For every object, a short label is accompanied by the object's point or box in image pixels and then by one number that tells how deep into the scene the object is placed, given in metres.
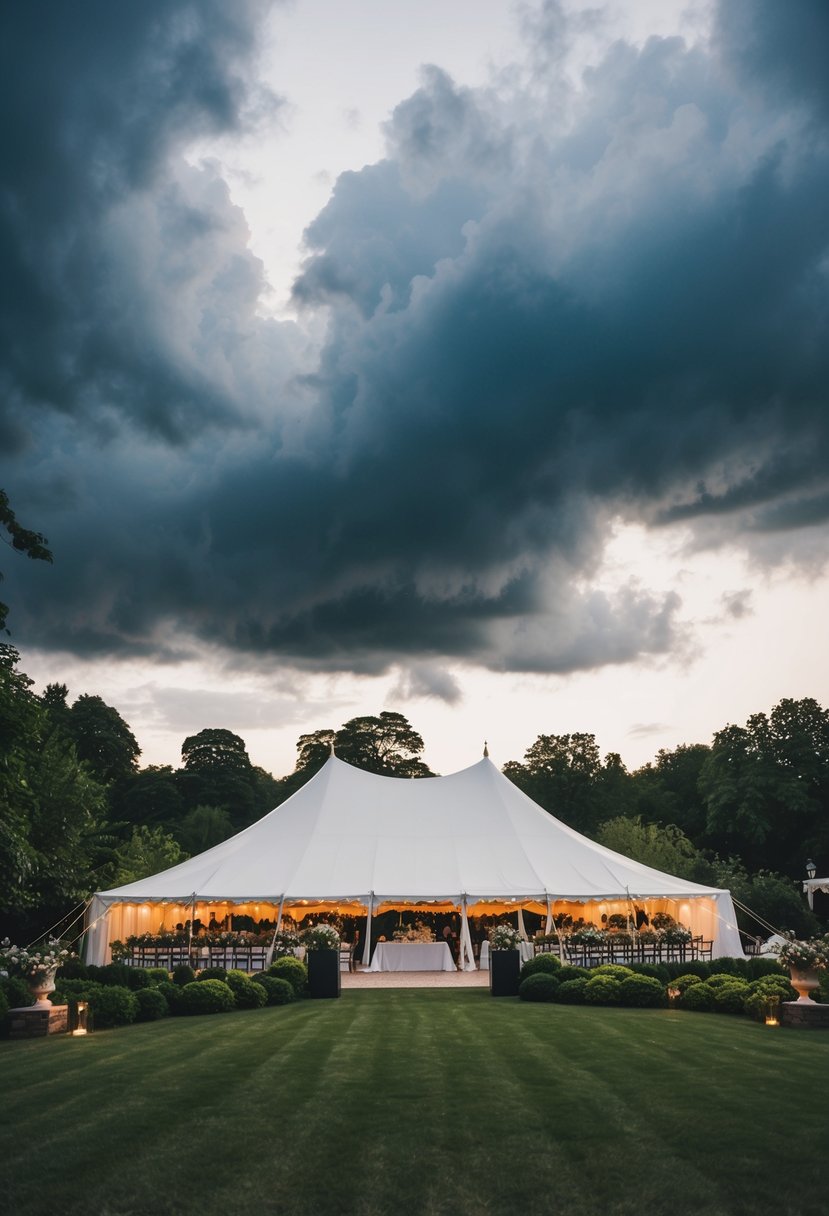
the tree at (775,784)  43.16
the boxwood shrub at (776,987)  12.25
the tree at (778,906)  28.88
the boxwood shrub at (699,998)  13.41
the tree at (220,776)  56.59
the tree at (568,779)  52.88
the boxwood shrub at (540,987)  14.85
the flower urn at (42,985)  11.32
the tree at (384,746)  54.88
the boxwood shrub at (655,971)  15.08
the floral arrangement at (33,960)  11.30
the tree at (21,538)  12.10
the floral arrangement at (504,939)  17.78
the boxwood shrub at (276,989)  15.30
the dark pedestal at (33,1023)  11.01
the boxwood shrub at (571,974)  15.23
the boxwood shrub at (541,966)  15.78
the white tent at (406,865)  21.12
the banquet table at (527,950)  20.28
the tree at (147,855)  31.24
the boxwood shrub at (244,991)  14.51
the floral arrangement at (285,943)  20.09
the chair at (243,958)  19.84
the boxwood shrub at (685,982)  13.99
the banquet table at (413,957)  21.95
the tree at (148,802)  52.31
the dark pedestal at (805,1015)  11.40
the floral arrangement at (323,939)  18.81
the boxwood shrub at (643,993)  13.91
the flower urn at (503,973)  15.92
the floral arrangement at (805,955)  11.45
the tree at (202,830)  46.34
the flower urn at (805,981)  11.67
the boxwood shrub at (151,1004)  12.85
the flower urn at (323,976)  16.33
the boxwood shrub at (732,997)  12.97
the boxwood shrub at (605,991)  14.05
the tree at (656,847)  35.28
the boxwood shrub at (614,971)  14.34
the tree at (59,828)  22.77
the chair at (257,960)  19.92
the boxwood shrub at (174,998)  13.65
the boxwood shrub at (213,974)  15.07
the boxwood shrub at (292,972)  16.27
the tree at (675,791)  51.44
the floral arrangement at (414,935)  22.64
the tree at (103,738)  51.43
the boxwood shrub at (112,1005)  11.87
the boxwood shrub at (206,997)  13.67
